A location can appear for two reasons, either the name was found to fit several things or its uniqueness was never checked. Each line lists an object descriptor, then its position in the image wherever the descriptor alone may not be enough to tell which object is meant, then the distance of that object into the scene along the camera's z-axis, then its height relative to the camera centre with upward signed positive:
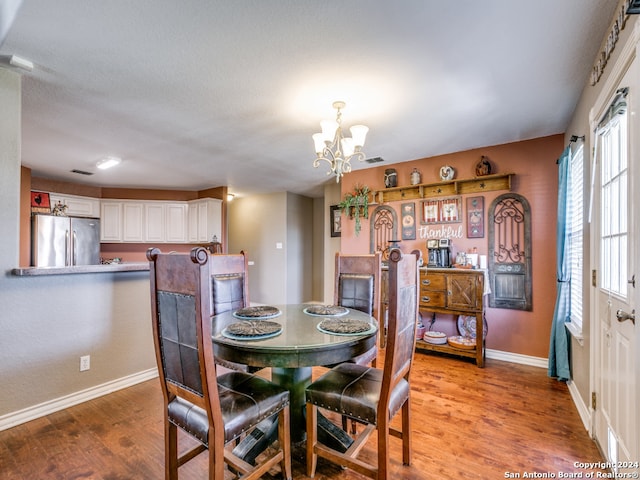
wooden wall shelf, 3.51 +0.64
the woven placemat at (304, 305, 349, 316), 2.14 -0.50
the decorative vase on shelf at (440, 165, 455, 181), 3.80 +0.82
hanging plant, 4.49 +0.53
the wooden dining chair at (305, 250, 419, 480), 1.42 -0.75
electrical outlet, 2.45 -0.97
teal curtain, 2.70 -0.40
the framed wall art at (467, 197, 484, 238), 3.64 +0.27
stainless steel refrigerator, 4.89 -0.02
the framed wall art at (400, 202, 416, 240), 4.12 +0.27
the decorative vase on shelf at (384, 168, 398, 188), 4.26 +0.84
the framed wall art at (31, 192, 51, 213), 5.11 +0.61
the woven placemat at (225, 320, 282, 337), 1.60 -0.48
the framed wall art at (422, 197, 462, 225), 3.80 +0.37
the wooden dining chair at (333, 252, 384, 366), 2.46 -0.34
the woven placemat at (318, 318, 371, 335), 1.68 -0.48
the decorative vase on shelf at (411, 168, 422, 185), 4.04 +0.81
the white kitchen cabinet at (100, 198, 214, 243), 6.00 +0.37
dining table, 1.47 -0.50
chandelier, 2.37 +0.79
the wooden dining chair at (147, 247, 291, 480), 1.26 -0.64
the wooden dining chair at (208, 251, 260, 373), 2.35 -0.33
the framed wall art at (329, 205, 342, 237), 5.75 +0.37
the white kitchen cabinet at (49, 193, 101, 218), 5.38 +0.64
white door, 1.39 -0.21
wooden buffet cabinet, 3.24 -0.61
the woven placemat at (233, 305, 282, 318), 2.02 -0.49
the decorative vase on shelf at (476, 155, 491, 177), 3.54 +0.83
